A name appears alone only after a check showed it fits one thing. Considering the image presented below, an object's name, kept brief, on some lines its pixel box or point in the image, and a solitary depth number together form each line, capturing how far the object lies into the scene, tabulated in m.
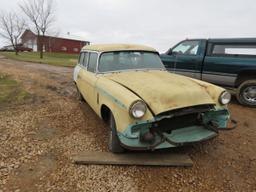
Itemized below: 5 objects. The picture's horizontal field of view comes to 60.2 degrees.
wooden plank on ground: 3.35
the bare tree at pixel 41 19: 30.91
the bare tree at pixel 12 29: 37.53
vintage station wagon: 3.05
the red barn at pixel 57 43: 47.31
